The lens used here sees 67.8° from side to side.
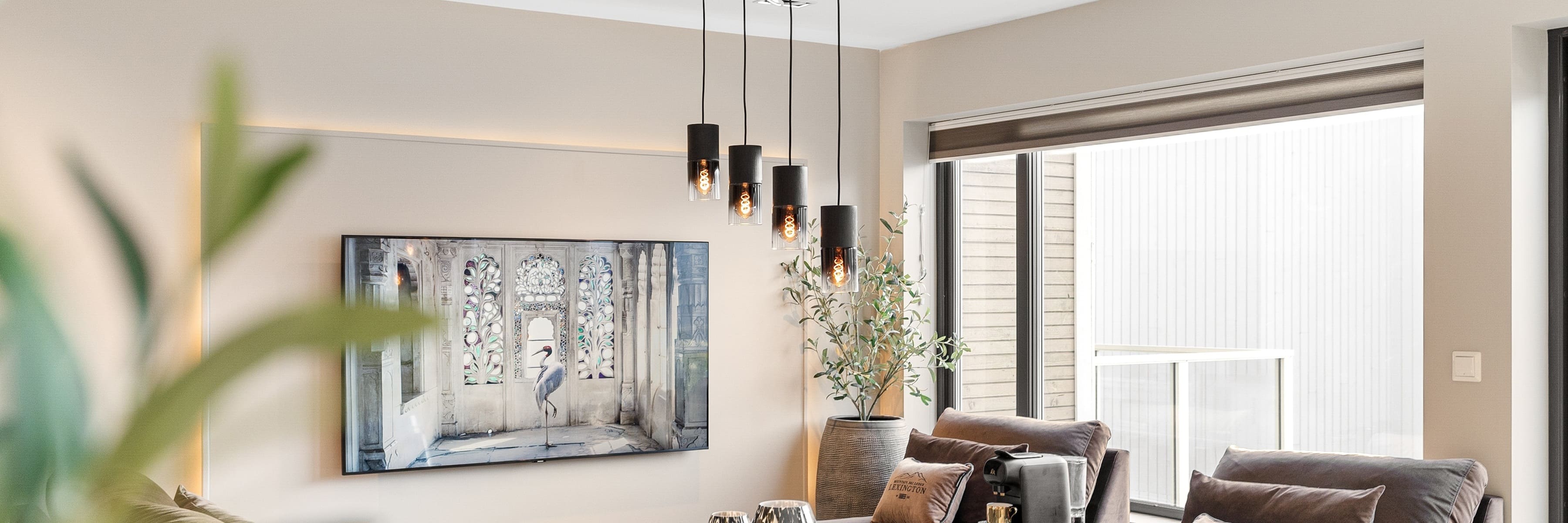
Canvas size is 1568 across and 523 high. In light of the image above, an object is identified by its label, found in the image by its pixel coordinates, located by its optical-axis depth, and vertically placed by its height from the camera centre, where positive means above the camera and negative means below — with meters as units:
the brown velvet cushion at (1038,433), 4.10 -0.63
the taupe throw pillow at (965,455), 4.09 -0.72
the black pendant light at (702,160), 3.53 +0.31
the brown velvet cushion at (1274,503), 3.19 -0.69
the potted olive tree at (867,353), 4.98 -0.42
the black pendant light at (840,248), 3.22 +0.04
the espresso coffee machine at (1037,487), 2.80 -0.55
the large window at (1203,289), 4.11 -0.11
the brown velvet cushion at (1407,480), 3.21 -0.63
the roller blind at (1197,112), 3.90 +0.57
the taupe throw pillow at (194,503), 2.72 -0.59
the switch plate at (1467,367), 3.54 -0.32
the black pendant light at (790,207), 3.28 +0.15
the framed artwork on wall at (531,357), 4.43 -0.38
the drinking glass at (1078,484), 2.93 -0.56
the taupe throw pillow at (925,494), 4.03 -0.82
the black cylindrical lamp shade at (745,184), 3.40 +0.23
